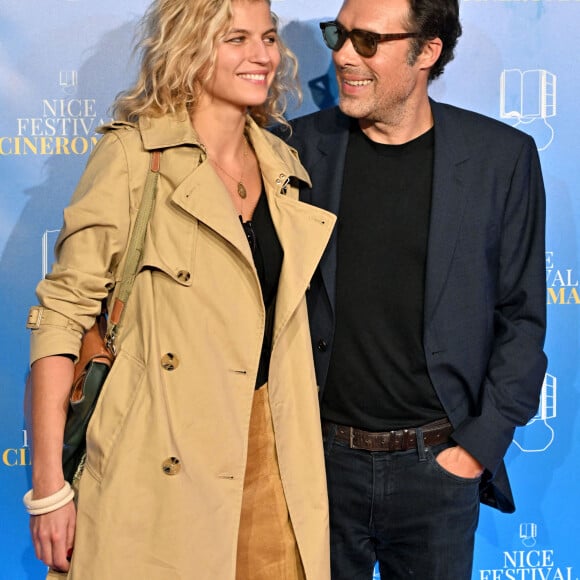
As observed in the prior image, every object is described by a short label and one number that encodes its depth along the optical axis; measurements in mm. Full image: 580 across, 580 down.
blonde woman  2078
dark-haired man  2406
